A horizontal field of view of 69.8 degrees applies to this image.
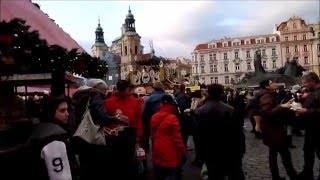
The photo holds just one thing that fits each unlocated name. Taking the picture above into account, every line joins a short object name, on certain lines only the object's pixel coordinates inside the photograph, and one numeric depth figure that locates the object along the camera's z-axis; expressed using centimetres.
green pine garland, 184
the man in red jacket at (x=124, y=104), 336
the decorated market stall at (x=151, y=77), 1510
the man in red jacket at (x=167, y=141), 291
